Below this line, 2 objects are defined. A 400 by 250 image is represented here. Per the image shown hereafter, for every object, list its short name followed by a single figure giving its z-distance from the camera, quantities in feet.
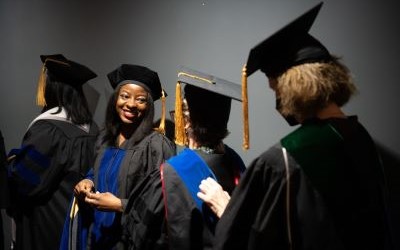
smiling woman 5.41
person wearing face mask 3.20
